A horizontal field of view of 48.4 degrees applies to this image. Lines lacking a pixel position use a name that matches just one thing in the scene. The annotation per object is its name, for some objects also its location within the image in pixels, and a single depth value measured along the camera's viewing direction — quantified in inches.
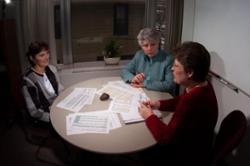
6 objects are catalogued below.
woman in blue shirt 94.6
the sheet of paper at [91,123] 68.0
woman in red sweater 61.6
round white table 61.8
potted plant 125.0
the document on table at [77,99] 80.4
